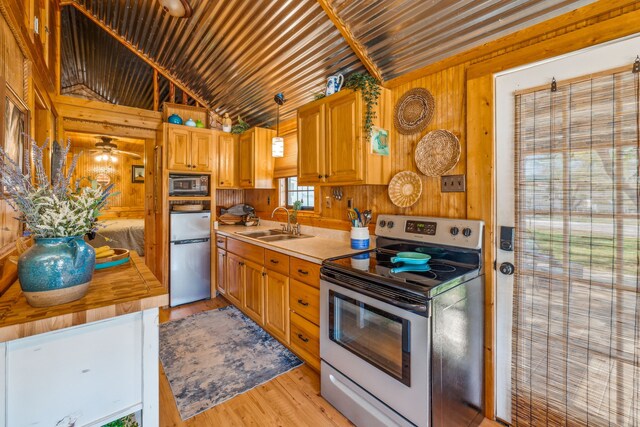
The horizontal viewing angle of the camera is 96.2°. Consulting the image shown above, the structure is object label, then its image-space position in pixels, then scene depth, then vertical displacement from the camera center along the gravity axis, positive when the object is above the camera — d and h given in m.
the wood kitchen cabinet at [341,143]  2.25 +0.56
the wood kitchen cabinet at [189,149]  3.68 +0.80
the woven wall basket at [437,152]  1.99 +0.40
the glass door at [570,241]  1.36 -0.17
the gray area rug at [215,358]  2.03 -1.27
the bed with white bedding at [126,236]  5.98 -0.59
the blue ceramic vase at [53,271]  0.97 -0.22
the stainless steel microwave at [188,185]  3.74 +0.32
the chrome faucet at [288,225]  3.50 -0.21
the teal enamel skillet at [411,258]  1.78 -0.31
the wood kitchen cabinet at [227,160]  4.09 +0.70
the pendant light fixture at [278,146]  3.35 +0.73
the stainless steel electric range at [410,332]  1.40 -0.68
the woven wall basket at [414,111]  2.14 +0.76
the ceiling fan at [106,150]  6.48 +1.39
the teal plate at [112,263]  1.54 -0.31
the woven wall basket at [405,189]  2.21 +0.16
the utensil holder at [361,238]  2.43 -0.25
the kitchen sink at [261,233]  3.26 -0.29
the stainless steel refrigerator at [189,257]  3.63 -0.63
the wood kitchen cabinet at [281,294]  2.20 -0.78
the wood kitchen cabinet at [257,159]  3.86 +0.68
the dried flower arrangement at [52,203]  0.97 +0.02
